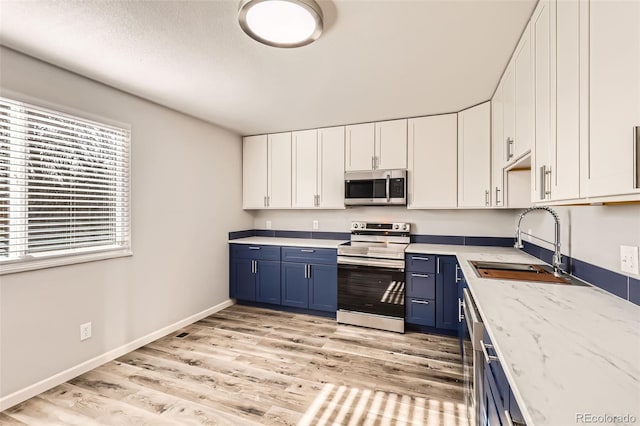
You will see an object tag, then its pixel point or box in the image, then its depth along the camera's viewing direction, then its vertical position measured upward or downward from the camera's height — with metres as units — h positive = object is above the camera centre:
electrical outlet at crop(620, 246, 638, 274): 1.31 -0.21
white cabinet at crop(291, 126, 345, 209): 3.86 +0.57
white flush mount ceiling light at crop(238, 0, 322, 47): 1.54 +1.04
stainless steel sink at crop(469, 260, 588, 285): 1.83 -0.41
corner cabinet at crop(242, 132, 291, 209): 4.14 +0.56
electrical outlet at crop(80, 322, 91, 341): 2.42 -0.98
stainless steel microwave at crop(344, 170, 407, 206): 3.53 +0.29
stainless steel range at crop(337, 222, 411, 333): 3.26 -0.83
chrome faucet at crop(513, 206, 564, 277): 1.94 -0.28
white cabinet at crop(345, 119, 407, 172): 3.57 +0.80
